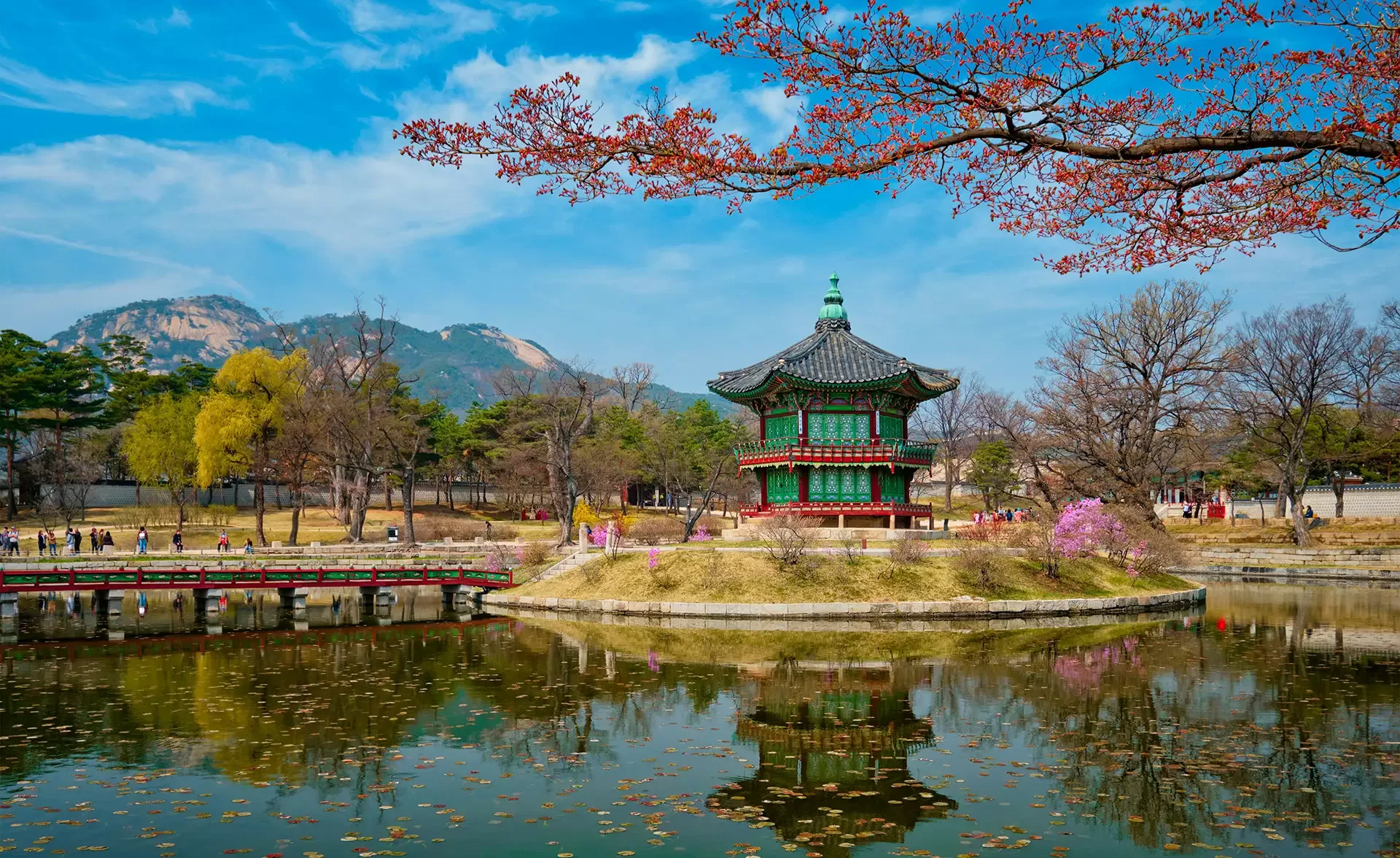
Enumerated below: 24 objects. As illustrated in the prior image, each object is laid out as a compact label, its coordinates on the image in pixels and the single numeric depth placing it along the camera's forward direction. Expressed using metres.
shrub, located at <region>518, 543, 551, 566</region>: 39.19
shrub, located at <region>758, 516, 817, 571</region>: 33.44
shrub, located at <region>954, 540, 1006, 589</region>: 33.03
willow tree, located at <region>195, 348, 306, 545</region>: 56.47
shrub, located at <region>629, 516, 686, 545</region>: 44.91
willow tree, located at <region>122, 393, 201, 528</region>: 61.25
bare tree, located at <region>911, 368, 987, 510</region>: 90.06
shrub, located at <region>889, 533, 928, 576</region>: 33.56
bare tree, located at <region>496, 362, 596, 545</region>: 51.25
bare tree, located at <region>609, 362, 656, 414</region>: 73.12
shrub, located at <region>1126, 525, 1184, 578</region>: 37.50
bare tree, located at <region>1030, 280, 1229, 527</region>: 52.44
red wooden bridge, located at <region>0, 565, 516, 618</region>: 32.34
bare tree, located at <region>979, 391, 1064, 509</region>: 52.03
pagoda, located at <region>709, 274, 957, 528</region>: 41.06
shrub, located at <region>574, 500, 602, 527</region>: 55.07
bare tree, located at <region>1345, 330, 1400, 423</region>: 58.16
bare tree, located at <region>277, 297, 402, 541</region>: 53.34
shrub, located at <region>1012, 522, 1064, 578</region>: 34.50
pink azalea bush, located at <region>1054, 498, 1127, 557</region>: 35.06
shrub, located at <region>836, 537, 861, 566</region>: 33.94
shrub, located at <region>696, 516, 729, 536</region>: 52.78
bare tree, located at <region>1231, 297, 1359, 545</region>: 55.25
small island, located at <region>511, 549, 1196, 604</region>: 32.12
